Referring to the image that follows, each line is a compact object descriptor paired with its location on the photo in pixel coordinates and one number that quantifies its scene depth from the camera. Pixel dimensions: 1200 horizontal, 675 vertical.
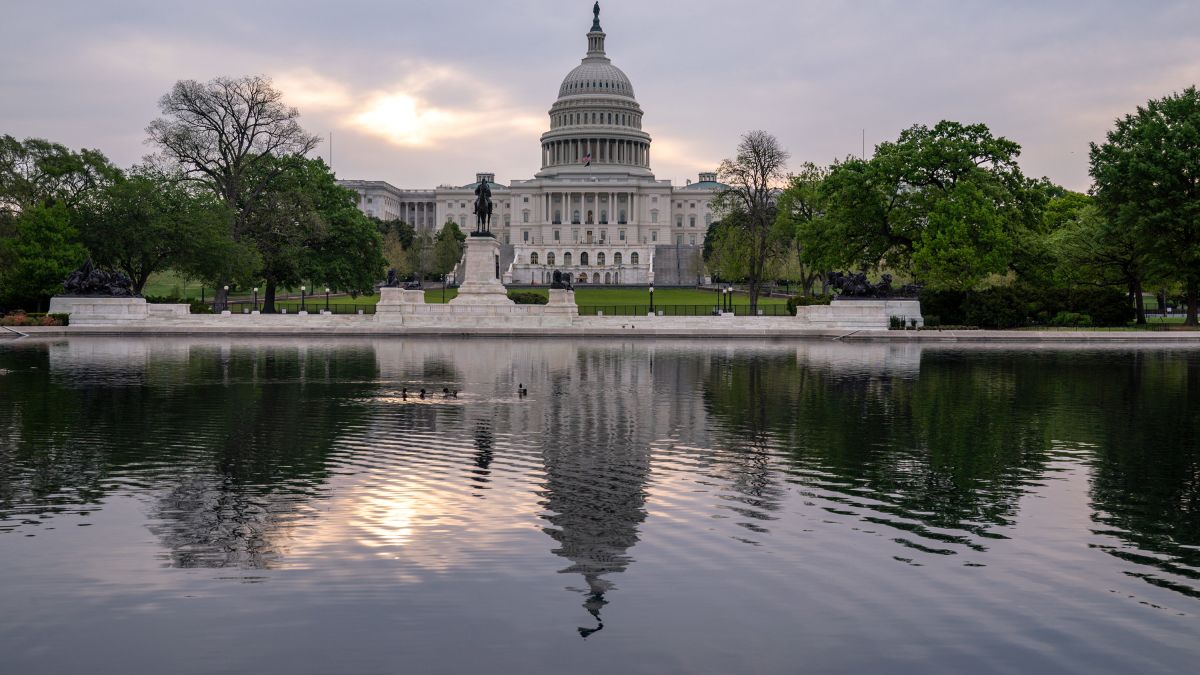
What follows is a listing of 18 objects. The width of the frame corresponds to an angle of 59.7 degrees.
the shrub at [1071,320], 58.00
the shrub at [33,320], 53.94
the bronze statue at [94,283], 55.94
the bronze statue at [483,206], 61.37
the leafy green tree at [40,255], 58.09
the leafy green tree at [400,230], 141.00
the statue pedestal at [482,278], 59.28
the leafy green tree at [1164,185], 52.34
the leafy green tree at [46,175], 60.53
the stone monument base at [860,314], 56.16
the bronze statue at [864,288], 56.81
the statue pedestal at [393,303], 58.31
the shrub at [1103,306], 58.28
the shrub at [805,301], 64.82
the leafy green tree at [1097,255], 56.41
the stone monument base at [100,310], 55.22
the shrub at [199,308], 62.47
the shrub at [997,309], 57.25
